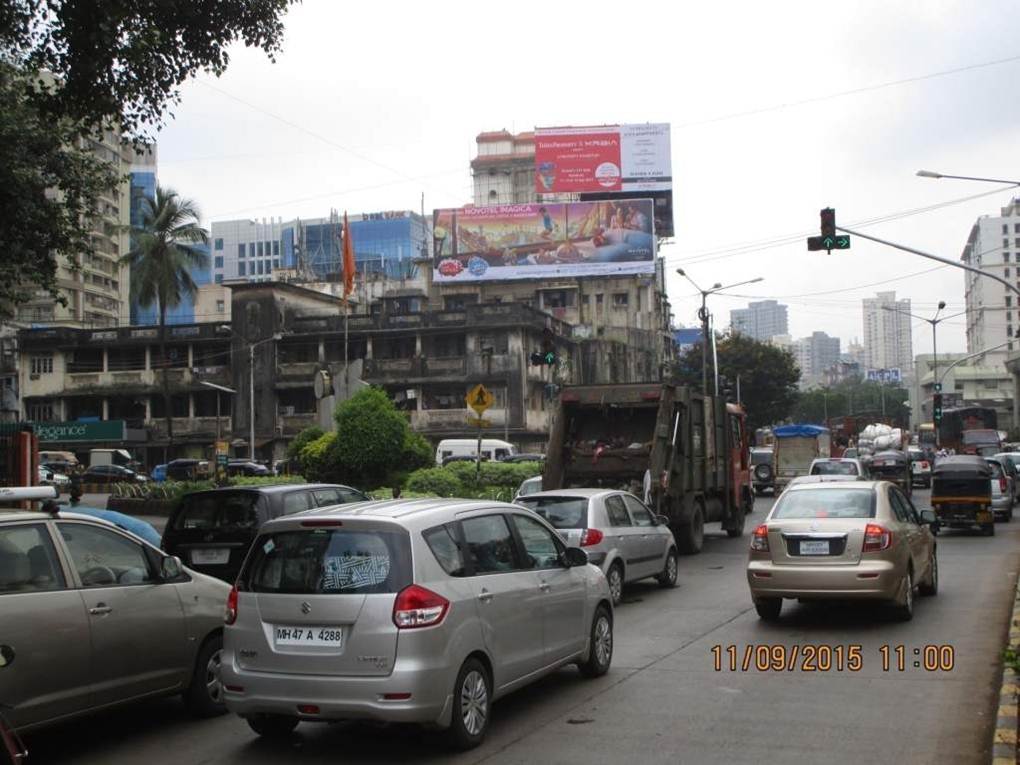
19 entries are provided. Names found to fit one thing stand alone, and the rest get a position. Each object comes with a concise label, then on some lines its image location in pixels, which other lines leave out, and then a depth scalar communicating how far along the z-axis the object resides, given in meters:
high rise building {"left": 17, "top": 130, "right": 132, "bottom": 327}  86.81
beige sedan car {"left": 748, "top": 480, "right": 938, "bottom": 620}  10.92
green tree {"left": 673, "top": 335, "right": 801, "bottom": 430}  71.88
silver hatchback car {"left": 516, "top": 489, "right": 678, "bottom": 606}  13.32
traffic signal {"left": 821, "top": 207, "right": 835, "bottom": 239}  21.70
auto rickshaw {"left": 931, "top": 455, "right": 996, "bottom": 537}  22.97
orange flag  33.34
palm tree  57.66
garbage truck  18.70
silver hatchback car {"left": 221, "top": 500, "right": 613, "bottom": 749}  6.60
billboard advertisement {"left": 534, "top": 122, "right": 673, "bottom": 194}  78.44
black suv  12.45
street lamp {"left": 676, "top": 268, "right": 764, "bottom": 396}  42.05
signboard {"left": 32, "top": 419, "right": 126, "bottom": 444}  63.31
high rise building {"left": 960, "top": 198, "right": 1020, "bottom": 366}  139.12
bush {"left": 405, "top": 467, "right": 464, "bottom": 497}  25.33
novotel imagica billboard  74.75
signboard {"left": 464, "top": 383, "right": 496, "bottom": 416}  21.86
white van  48.66
